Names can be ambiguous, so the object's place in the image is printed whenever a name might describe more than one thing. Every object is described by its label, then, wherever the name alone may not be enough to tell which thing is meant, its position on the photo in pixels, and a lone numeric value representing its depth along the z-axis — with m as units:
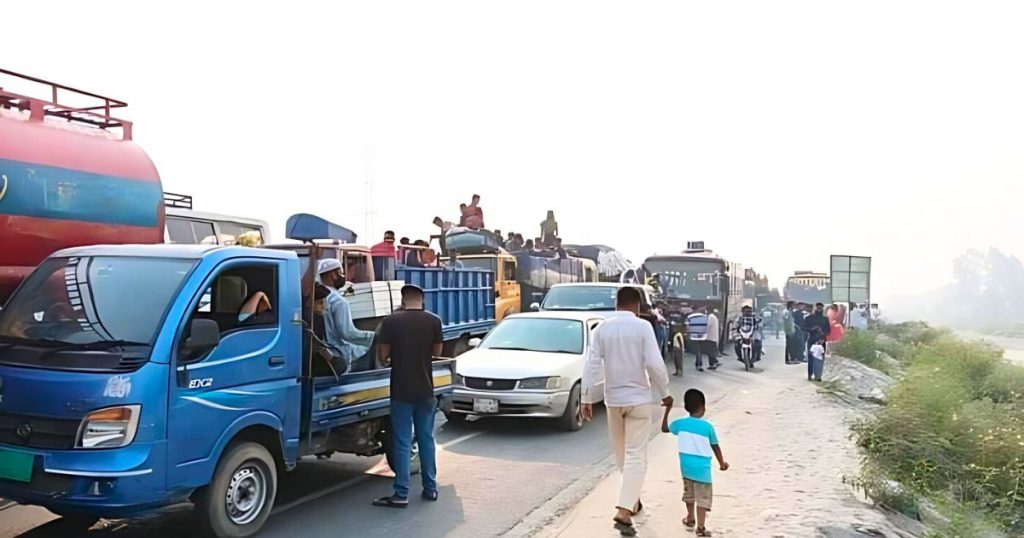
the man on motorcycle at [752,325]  19.92
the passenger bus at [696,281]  23.23
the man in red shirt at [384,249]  12.47
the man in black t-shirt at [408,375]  6.66
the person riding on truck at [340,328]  6.63
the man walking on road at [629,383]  6.07
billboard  24.75
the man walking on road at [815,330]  17.08
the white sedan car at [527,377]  10.05
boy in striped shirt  5.94
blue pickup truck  4.80
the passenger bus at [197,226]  11.59
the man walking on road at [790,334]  23.06
